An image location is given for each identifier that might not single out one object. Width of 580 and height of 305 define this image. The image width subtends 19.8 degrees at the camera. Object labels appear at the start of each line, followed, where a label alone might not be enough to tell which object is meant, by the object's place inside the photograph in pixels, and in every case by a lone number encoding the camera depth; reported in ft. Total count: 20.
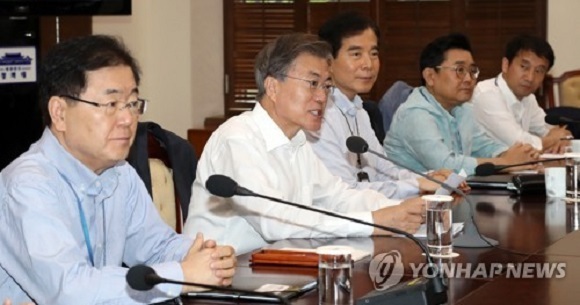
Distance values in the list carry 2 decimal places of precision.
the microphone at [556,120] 23.74
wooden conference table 11.62
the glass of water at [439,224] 13.84
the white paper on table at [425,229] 15.14
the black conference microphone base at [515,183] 19.50
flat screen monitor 21.16
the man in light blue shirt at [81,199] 11.21
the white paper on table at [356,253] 13.39
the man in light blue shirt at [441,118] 22.96
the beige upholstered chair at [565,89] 32.19
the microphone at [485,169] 19.60
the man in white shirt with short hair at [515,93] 27.80
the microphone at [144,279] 10.21
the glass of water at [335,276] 10.88
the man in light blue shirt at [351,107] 20.24
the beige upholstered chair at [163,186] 15.88
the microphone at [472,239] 14.44
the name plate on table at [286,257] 12.92
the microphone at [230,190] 12.33
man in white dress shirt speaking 15.07
